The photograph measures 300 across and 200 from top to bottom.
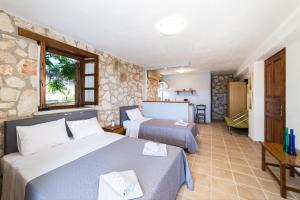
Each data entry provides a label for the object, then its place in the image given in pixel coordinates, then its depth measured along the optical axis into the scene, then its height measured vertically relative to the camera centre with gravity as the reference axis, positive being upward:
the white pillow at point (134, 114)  4.00 -0.46
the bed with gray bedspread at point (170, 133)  2.93 -0.81
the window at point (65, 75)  2.21 +0.51
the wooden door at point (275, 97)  2.63 +0.04
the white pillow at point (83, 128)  2.29 -0.52
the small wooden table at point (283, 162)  1.66 -0.78
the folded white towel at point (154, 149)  1.72 -0.67
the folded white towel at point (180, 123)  3.42 -0.62
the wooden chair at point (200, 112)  6.36 -0.64
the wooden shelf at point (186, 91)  6.63 +0.40
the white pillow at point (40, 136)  1.71 -0.52
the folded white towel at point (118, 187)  1.02 -0.71
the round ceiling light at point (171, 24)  1.90 +1.09
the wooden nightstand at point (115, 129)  3.12 -0.72
